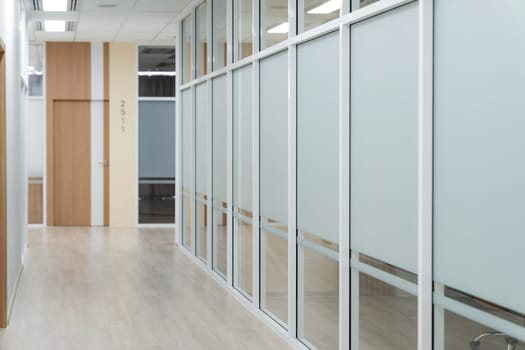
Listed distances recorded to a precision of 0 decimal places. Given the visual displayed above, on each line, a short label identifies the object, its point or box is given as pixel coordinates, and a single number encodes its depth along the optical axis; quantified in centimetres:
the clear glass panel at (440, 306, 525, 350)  316
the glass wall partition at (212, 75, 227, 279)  856
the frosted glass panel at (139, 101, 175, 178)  1480
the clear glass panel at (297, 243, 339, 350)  517
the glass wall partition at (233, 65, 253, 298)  741
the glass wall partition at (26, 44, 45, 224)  1450
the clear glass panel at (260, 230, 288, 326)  629
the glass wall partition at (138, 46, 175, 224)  1477
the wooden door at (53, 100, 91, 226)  1460
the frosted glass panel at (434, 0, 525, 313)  307
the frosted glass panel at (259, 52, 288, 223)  629
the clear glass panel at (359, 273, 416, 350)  404
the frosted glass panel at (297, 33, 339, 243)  513
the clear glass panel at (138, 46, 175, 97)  1474
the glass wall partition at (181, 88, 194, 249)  1065
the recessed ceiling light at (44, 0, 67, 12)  1025
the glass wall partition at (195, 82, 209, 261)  973
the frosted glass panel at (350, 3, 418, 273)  400
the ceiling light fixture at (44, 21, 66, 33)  1213
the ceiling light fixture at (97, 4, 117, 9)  1048
